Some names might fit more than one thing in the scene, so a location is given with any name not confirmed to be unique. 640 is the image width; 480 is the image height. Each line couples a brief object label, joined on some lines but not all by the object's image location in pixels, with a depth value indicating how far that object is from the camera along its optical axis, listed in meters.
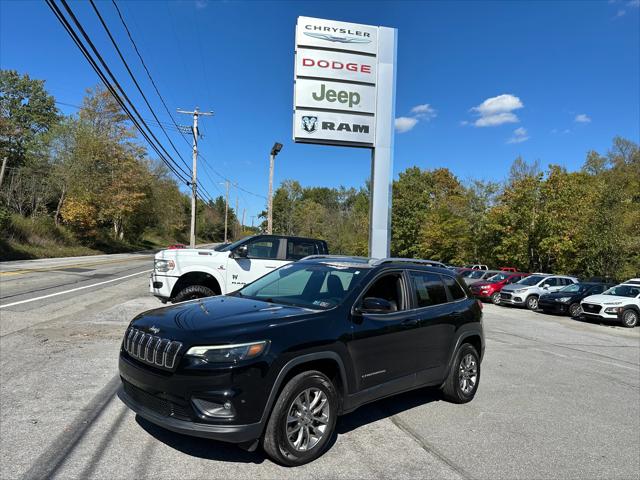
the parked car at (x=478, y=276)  24.37
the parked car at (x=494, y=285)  22.75
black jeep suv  3.40
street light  31.80
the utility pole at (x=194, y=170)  36.06
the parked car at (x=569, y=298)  18.42
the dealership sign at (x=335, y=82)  15.79
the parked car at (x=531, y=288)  20.83
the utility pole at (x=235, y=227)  112.64
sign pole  16.02
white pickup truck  9.12
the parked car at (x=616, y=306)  16.02
